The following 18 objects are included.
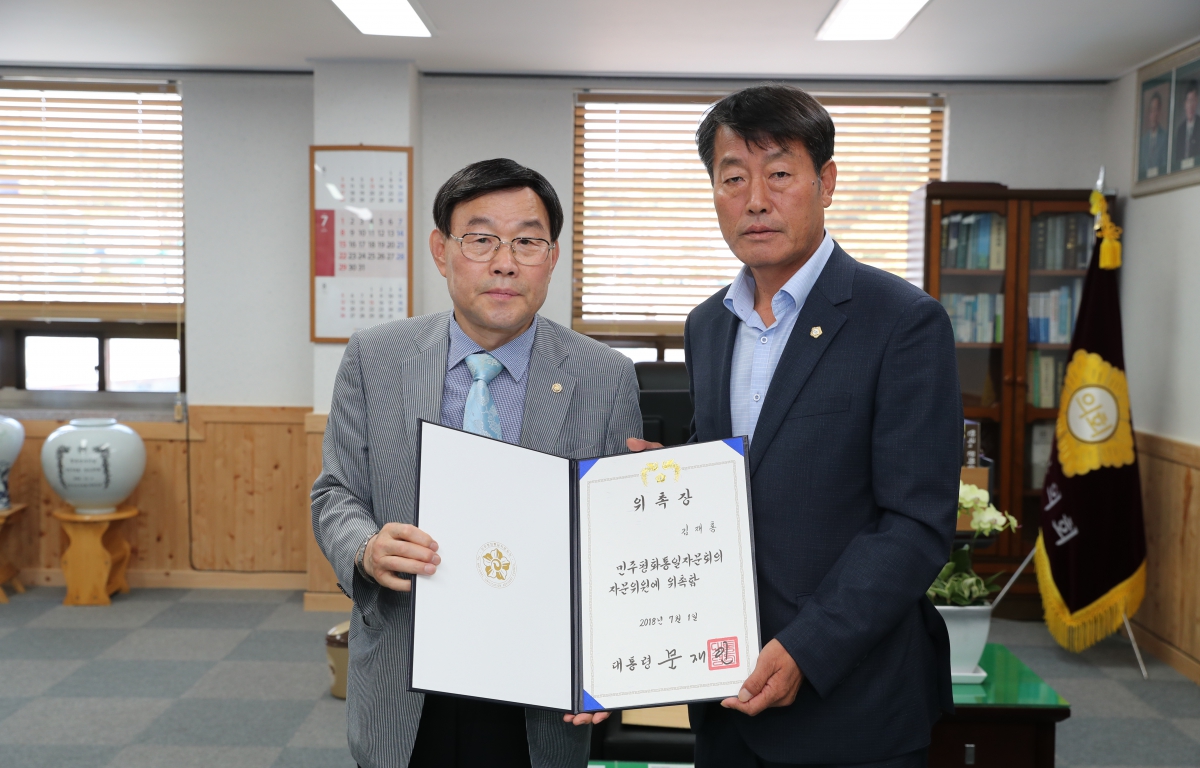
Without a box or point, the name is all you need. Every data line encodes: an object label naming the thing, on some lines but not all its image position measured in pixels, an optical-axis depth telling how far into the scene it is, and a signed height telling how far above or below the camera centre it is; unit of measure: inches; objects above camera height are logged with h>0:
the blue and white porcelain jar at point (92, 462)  165.9 -21.6
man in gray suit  52.3 -3.7
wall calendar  174.2 +22.5
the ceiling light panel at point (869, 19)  134.6 +54.5
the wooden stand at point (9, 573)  174.1 -45.8
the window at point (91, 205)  183.2 +29.9
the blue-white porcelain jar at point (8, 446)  168.1 -19.1
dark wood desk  83.0 -35.3
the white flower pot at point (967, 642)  89.0 -28.5
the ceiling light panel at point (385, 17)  138.3 +54.7
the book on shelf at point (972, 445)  145.0 -14.0
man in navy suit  46.3 -6.2
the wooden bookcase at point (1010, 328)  170.7 +6.6
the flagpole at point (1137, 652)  143.3 -47.6
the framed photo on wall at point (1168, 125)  148.1 +42.2
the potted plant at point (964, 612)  88.7 -25.1
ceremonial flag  149.1 -22.2
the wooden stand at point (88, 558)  171.2 -40.9
